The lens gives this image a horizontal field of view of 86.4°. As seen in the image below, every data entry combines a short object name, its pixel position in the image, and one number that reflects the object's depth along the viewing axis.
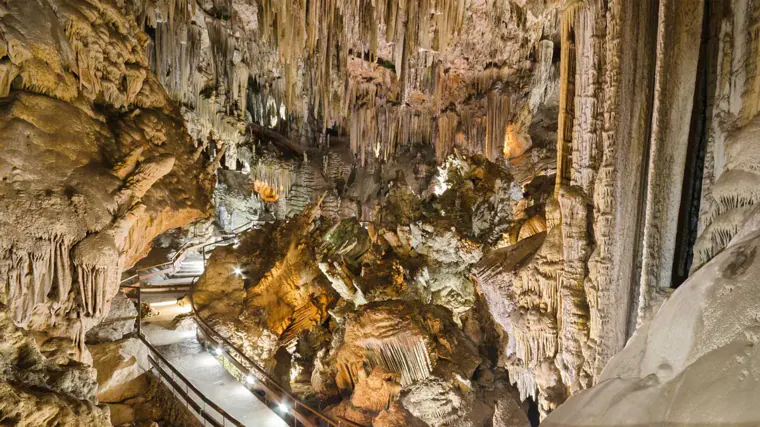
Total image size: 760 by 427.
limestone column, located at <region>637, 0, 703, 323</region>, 3.46
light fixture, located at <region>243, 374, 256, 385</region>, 7.37
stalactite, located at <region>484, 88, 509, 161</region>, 12.91
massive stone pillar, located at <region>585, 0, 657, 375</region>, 4.00
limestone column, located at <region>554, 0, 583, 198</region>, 4.95
